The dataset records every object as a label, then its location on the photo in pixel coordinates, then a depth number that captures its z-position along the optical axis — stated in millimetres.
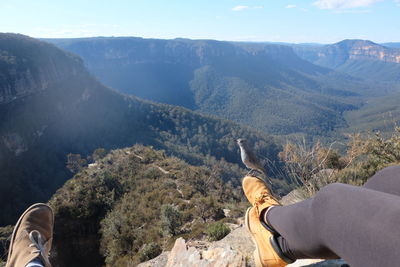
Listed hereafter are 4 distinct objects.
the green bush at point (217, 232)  4051
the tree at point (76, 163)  30000
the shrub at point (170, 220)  6008
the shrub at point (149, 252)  4816
